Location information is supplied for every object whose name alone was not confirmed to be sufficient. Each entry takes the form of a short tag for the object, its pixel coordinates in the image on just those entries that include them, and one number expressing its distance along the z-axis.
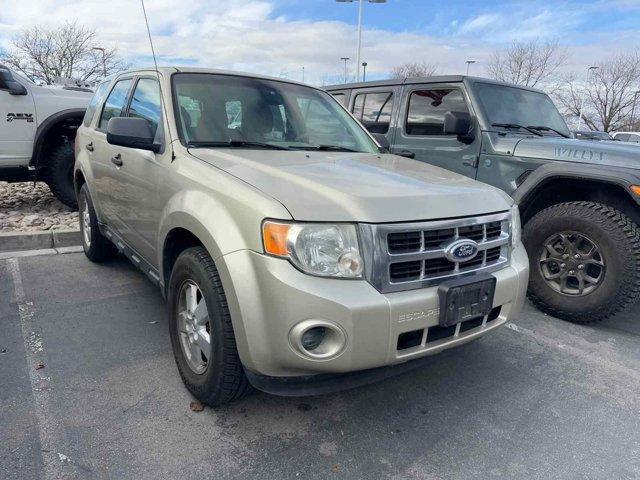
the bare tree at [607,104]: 33.94
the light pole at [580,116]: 35.60
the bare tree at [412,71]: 36.30
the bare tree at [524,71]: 30.31
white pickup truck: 5.76
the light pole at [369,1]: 21.64
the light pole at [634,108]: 33.60
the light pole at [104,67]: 28.93
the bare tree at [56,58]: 27.31
